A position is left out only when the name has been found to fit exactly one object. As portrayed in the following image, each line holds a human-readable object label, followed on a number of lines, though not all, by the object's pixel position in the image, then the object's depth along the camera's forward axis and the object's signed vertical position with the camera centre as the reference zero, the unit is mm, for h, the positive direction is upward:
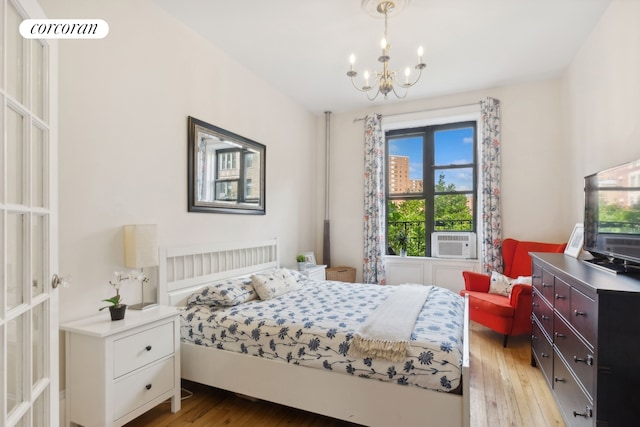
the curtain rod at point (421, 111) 4182 +1387
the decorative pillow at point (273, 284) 2854 -659
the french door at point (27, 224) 990 -41
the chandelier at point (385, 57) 2229 +1054
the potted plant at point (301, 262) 4039 -624
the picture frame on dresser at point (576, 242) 2705 -262
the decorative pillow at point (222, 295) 2566 -668
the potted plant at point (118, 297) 1985 -528
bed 1711 -981
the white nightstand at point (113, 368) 1789 -908
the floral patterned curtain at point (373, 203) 4590 +130
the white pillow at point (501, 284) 3516 -790
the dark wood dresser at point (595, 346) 1411 -652
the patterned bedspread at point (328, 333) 1755 -773
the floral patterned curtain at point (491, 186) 3982 +324
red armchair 3111 -883
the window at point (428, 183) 4504 +416
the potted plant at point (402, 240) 4789 -413
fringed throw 1809 -713
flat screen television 1848 -39
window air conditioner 4285 -436
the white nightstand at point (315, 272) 3857 -749
